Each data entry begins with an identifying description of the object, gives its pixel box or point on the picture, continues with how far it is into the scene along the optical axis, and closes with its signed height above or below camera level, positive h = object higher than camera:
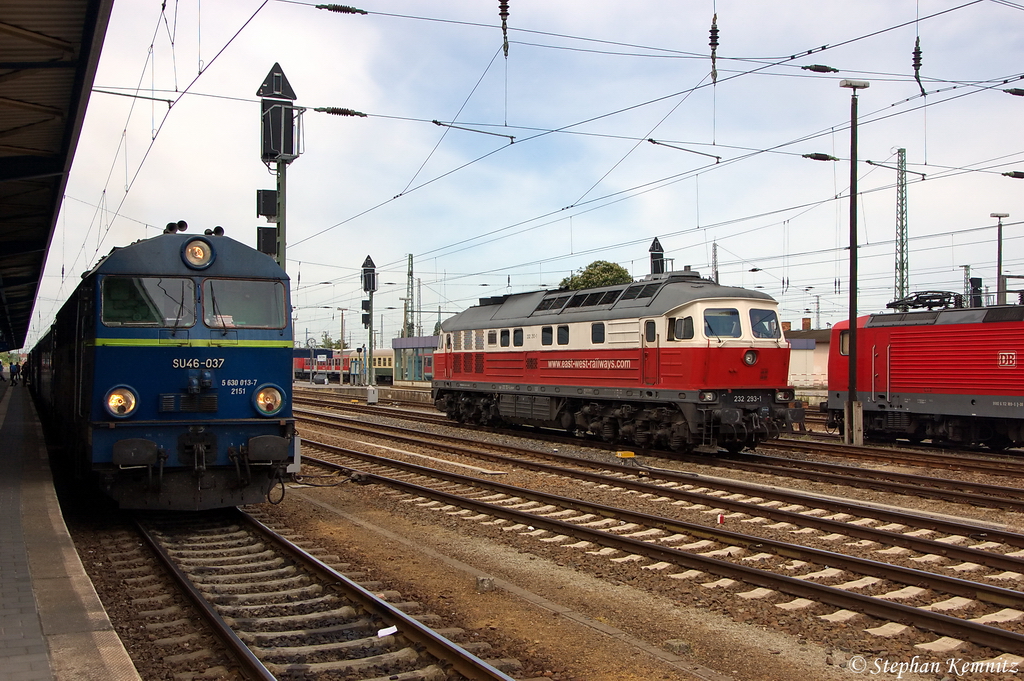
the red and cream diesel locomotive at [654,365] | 16.42 -0.03
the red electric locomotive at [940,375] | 18.17 -0.30
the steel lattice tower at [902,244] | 34.66 +5.44
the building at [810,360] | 50.22 +0.22
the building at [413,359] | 58.34 +0.36
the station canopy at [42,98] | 8.68 +3.68
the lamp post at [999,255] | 28.73 +4.09
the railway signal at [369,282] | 34.88 +3.68
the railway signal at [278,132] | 17.08 +5.13
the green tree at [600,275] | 47.41 +5.47
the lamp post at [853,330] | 19.53 +0.85
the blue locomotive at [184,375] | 8.72 -0.13
